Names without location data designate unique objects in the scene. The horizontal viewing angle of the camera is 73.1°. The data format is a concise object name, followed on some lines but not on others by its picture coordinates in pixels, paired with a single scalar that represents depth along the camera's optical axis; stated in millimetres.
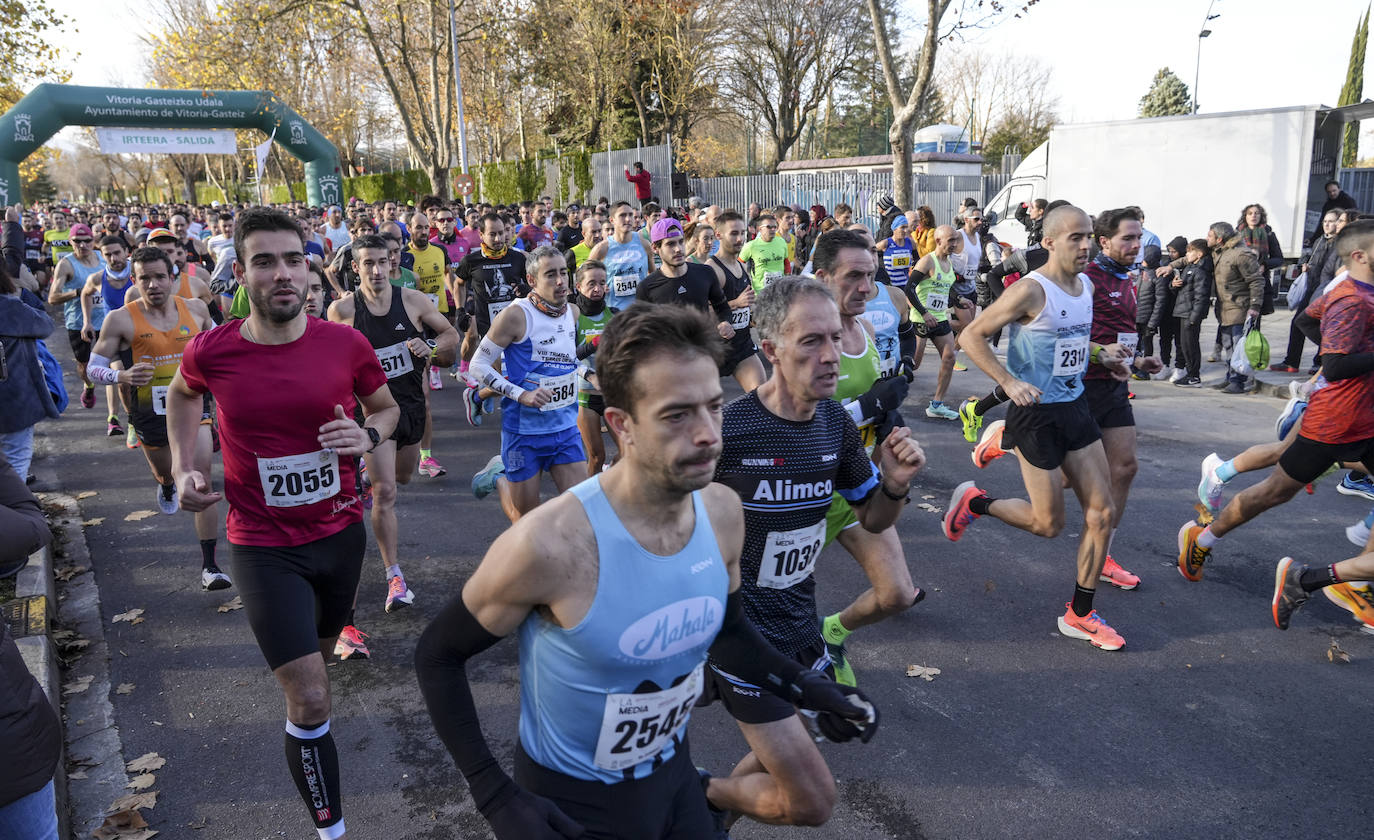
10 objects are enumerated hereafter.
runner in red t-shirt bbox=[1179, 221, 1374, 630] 4727
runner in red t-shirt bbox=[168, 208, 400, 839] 3188
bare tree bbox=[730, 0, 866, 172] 38531
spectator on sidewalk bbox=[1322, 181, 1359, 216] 13992
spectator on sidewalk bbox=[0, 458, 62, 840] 2172
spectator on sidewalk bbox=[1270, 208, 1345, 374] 10914
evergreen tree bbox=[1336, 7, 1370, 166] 43250
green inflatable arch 28297
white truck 15477
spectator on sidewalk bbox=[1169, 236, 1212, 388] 11266
